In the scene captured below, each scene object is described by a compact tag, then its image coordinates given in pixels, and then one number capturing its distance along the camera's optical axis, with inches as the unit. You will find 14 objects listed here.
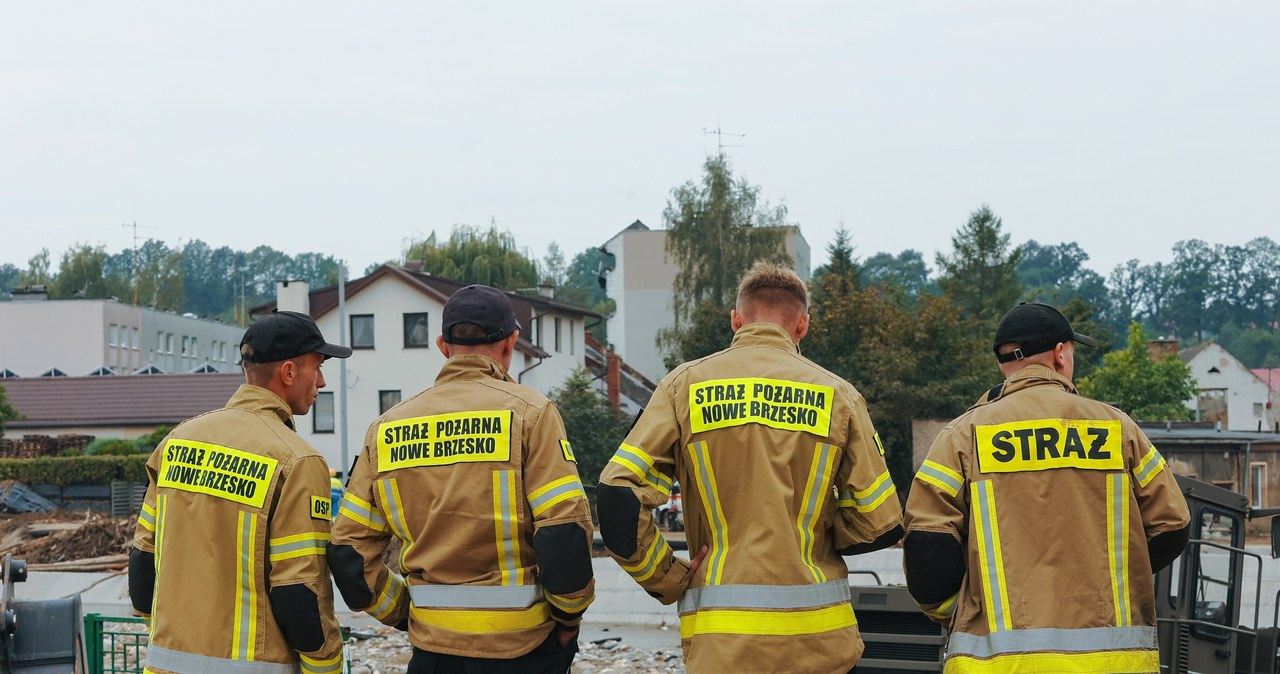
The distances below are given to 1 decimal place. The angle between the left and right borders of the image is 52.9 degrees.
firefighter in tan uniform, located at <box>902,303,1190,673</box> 181.3
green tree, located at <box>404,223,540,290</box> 2878.9
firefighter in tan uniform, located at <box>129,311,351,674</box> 189.9
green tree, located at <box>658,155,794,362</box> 2255.2
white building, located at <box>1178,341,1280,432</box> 3489.2
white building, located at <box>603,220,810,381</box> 3171.8
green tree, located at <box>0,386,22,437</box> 1897.1
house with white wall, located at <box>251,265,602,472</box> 1873.8
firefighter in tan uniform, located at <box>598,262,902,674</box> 183.2
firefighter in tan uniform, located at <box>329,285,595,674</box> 189.3
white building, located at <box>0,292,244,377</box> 2982.3
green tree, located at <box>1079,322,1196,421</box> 2477.9
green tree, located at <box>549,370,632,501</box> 1529.3
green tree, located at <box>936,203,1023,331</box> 2984.7
